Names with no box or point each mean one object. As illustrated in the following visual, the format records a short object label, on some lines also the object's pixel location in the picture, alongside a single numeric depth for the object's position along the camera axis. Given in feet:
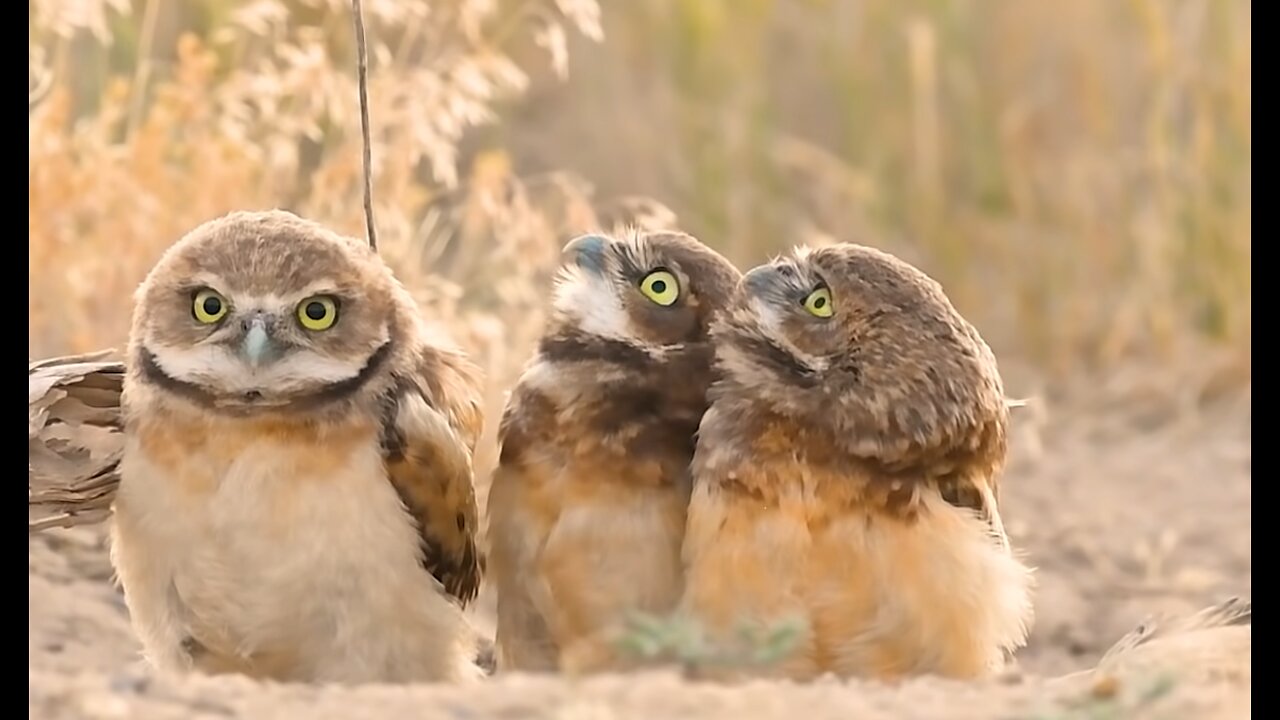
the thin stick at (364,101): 27.89
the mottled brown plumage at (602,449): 24.08
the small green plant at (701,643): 20.63
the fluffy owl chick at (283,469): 23.32
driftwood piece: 25.86
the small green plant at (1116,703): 18.47
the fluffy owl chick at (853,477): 23.40
